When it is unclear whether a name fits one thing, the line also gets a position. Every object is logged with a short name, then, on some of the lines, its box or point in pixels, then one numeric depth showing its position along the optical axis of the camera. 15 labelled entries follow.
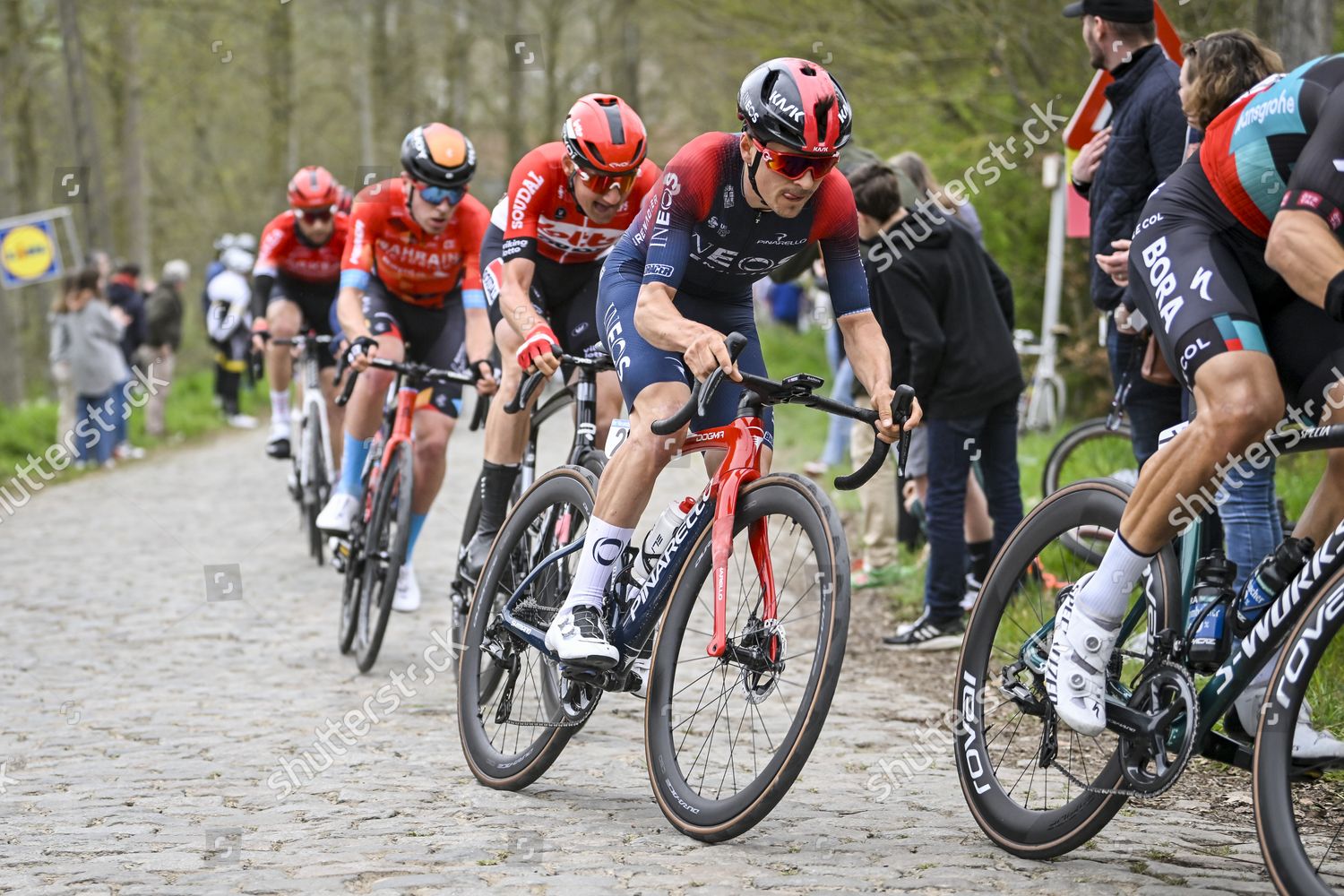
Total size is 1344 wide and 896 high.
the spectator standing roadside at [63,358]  17.34
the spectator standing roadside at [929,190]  7.99
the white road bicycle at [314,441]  10.42
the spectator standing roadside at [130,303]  20.41
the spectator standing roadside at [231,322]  19.49
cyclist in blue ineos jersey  4.31
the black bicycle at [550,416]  5.54
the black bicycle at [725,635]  4.02
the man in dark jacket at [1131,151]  5.85
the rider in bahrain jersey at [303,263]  10.36
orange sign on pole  6.51
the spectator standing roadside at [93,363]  17.20
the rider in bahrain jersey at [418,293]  7.51
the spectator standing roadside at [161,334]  21.12
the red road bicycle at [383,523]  7.03
